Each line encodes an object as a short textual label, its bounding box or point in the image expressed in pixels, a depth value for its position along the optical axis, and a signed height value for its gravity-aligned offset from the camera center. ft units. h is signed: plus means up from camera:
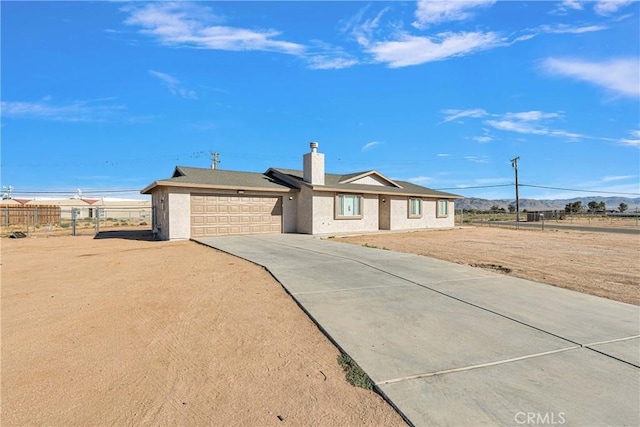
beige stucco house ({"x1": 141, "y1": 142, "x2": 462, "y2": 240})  50.44 +2.14
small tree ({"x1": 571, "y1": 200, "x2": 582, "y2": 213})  212.56 +3.13
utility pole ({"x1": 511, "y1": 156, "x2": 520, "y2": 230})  136.87 +20.04
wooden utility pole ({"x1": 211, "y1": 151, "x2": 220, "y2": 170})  116.24 +18.94
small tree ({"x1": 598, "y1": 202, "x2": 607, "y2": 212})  234.50 +4.05
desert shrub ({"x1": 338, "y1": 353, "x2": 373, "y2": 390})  9.69 -4.73
